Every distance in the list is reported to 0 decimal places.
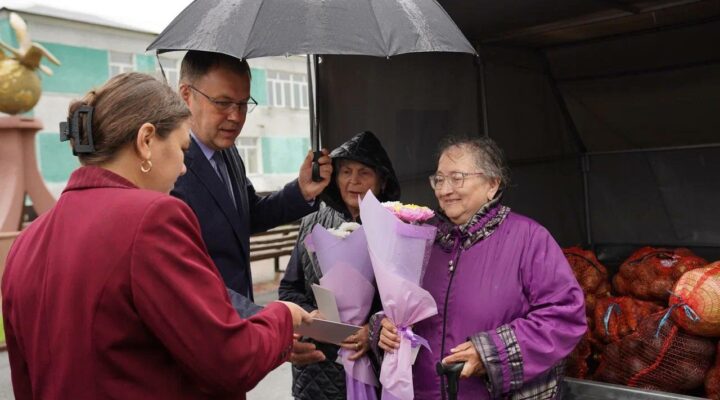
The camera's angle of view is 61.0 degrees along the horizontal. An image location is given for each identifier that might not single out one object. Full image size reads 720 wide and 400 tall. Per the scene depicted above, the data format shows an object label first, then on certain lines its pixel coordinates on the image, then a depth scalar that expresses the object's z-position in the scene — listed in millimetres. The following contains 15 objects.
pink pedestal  7875
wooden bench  9086
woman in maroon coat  1329
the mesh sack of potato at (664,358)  2957
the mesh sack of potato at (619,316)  3283
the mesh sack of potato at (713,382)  2898
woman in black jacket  2902
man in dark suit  2250
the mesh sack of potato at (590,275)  3814
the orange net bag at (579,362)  3272
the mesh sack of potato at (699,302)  2898
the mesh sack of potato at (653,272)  3578
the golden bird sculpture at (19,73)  7711
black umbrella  2207
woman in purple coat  2119
